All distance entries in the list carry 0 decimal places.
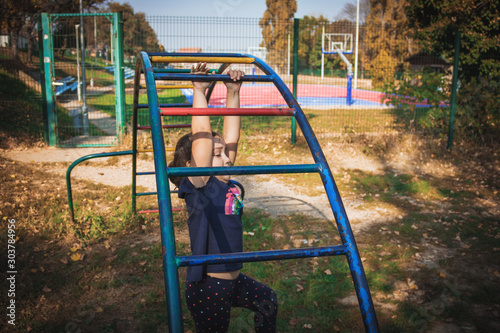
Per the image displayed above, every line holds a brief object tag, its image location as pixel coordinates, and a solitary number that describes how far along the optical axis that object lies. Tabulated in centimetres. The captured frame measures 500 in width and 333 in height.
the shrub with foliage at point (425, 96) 728
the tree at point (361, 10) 4058
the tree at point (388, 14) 2804
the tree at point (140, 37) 752
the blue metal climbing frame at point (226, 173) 124
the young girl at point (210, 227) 172
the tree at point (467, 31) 735
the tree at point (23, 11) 1434
